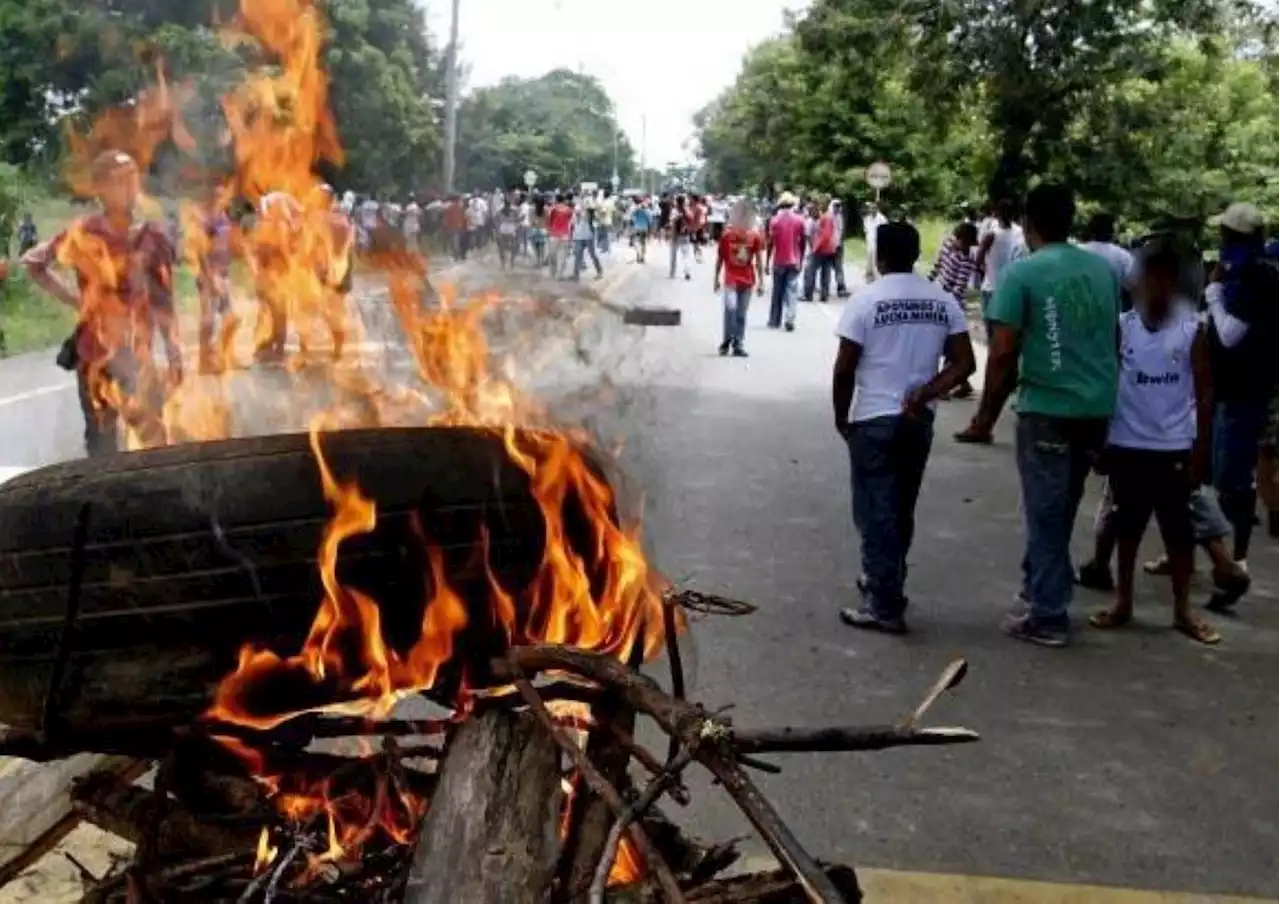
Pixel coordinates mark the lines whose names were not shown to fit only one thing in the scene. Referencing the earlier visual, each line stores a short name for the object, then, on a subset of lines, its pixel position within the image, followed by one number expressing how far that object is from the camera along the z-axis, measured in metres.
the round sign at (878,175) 30.42
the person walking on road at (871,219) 25.16
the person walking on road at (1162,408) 6.37
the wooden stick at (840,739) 2.62
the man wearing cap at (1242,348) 7.34
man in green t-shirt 6.15
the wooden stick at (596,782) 2.44
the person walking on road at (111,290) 5.98
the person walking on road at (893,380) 6.36
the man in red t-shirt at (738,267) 16.53
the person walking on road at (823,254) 24.31
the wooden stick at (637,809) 2.39
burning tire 2.74
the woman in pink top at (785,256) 19.39
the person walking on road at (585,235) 26.34
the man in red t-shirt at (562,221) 23.41
